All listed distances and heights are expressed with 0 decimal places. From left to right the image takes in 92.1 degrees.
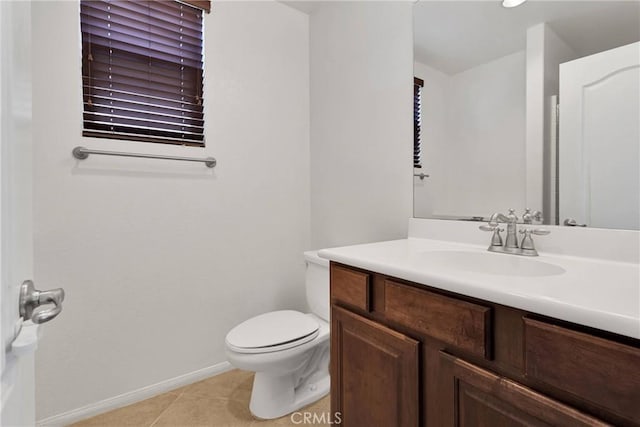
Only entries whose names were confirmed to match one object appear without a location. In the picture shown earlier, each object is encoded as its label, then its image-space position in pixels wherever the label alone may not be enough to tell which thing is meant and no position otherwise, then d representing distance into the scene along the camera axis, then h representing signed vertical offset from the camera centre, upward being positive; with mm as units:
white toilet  1333 -631
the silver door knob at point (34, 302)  498 -155
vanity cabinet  518 -338
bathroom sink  923 -181
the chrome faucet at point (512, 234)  1029 -91
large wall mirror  930 +354
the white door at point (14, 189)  405 +31
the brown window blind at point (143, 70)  1456 +711
